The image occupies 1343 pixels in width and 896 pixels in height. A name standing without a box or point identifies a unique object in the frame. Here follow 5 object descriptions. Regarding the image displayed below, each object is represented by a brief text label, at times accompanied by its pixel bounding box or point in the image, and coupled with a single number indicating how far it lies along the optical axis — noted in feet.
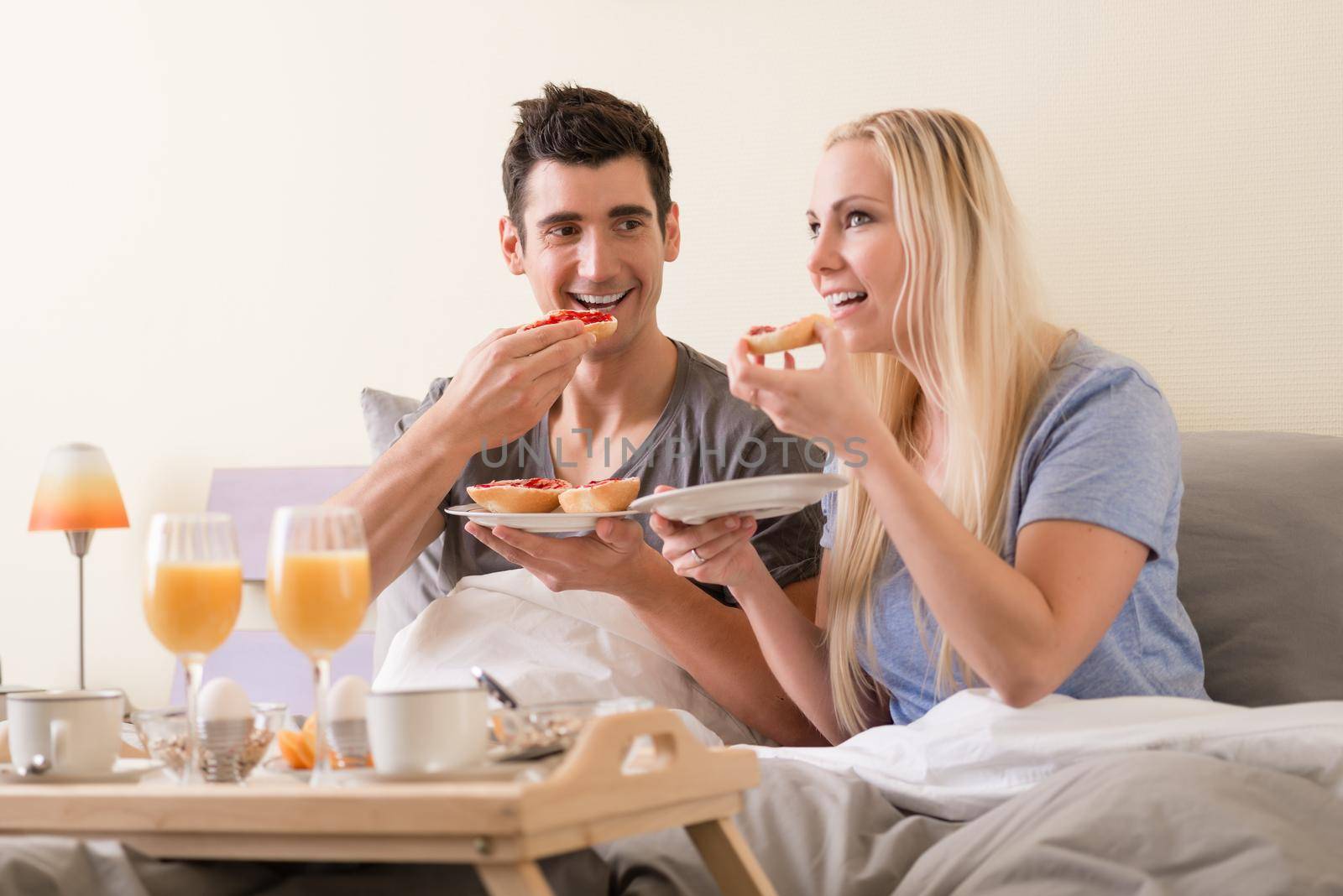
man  6.87
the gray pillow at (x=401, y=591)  7.71
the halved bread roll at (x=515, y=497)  6.40
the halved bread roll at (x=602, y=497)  6.20
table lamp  9.57
